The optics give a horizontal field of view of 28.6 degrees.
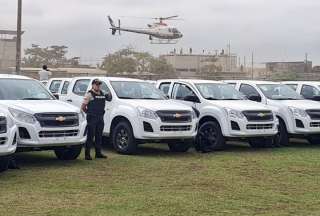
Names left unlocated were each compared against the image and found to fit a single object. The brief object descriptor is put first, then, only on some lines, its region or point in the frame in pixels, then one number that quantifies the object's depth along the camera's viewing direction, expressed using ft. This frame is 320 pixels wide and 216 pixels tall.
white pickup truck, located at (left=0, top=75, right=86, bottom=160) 37.29
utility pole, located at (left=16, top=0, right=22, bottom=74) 80.73
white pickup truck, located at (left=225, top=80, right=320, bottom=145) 52.60
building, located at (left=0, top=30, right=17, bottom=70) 207.69
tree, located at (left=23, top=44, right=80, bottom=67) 271.08
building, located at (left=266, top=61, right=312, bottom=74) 224.74
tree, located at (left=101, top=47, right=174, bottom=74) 212.23
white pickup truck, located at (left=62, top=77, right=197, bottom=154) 44.52
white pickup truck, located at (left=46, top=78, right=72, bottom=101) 53.21
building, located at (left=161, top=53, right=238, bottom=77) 275.92
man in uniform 41.81
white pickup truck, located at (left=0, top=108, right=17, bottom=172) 32.91
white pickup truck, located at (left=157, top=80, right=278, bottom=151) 48.26
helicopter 276.33
